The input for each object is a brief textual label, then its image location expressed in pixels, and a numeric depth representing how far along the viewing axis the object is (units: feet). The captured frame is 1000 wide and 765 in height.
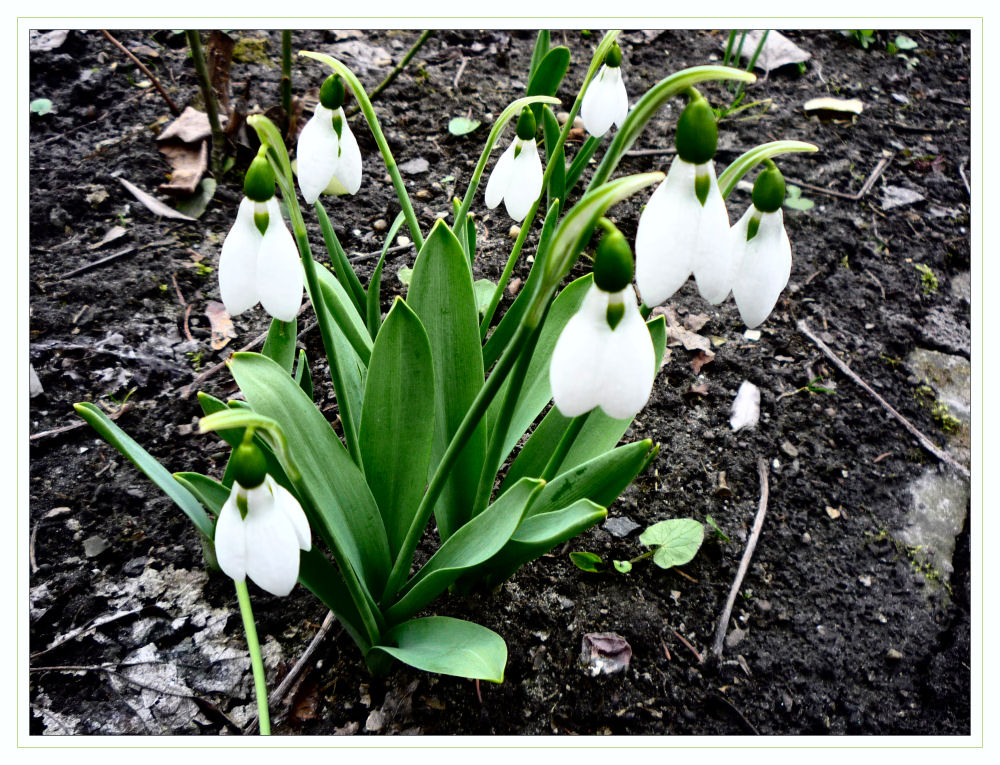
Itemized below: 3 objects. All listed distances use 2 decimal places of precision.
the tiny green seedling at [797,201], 1.84
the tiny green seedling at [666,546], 1.19
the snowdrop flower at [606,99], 1.10
